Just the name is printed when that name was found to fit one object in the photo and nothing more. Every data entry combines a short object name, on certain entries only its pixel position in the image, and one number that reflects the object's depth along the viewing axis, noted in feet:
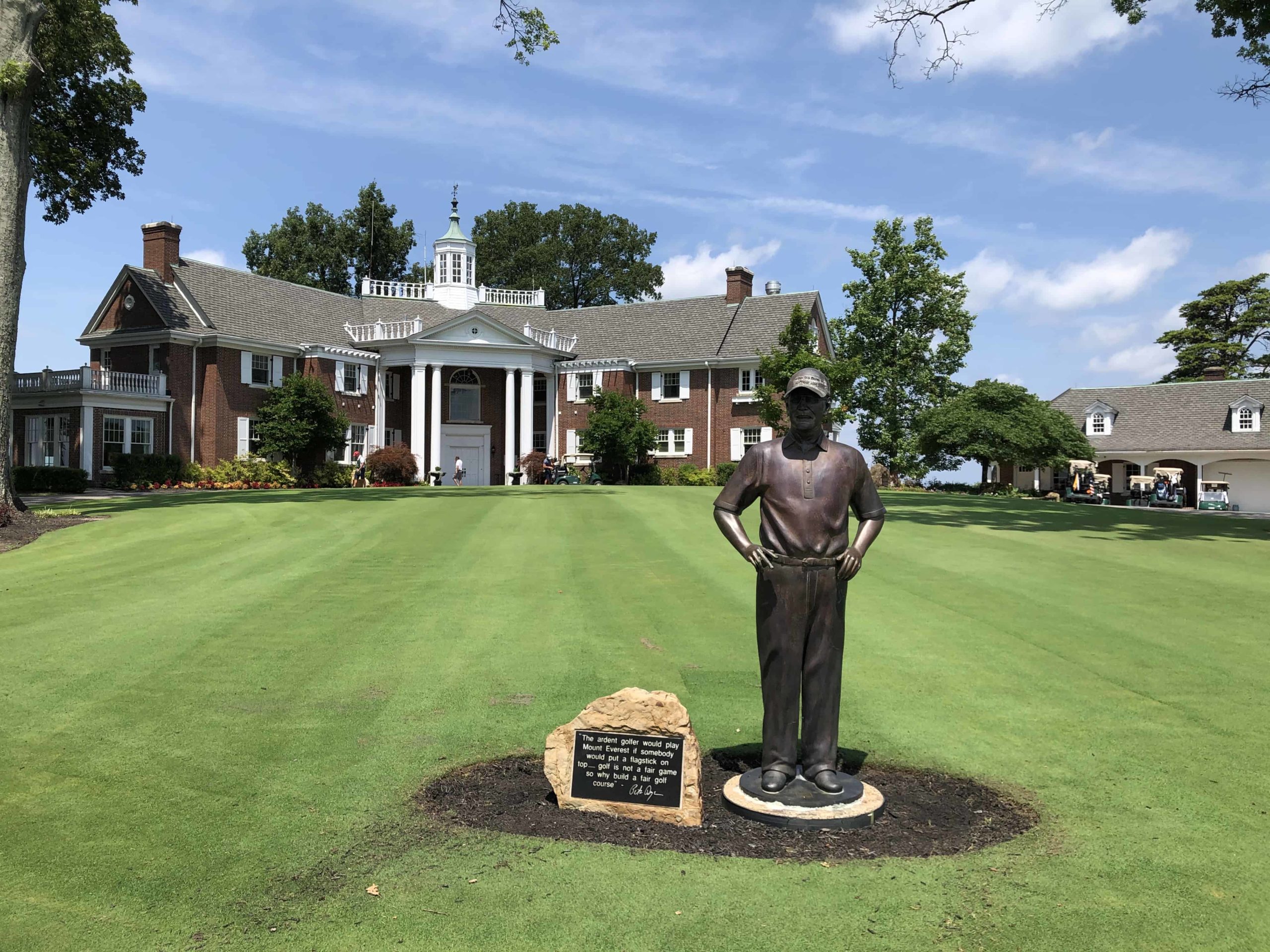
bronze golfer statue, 18.42
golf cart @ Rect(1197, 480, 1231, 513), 157.58
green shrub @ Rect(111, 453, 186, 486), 117.19
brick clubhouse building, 127.65
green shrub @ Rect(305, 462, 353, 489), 133.39
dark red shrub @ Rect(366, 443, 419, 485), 135.64
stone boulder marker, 17.76
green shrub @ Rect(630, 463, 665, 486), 148.05
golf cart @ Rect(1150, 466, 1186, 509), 157.38
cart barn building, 161.99
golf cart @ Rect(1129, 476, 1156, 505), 162.09
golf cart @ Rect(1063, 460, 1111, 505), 141.59
